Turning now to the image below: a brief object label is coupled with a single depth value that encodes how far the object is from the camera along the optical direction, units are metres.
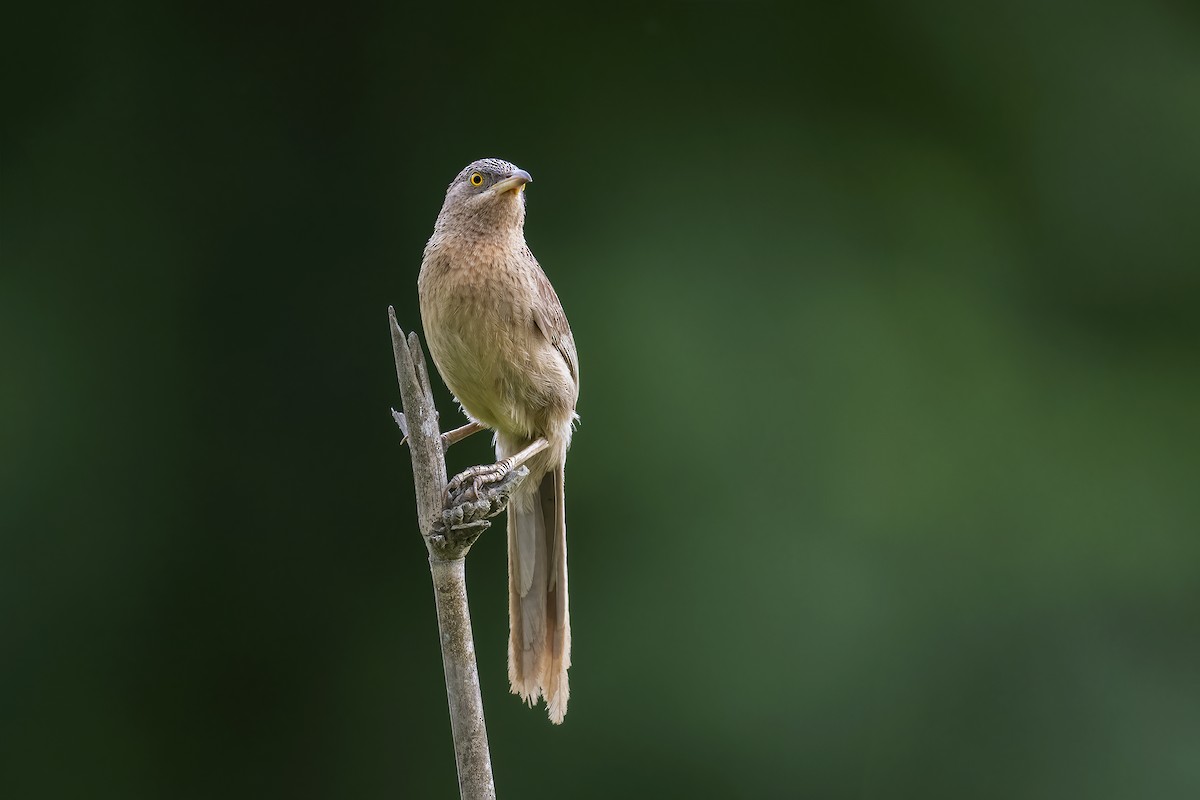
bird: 6.00
